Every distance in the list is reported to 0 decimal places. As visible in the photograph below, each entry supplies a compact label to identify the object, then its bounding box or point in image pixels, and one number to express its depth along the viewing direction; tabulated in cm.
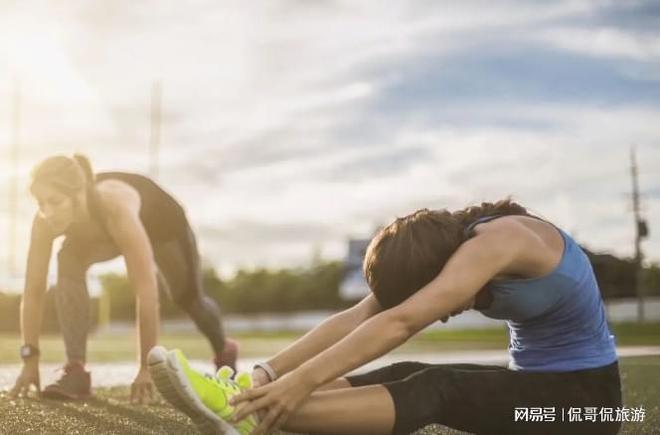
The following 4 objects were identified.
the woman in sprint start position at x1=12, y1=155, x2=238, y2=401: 429
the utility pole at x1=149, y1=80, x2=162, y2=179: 3938
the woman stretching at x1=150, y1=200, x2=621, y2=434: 236
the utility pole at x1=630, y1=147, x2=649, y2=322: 3606
